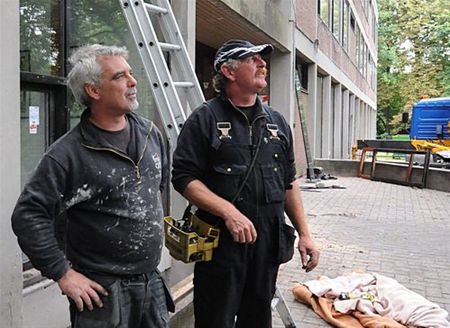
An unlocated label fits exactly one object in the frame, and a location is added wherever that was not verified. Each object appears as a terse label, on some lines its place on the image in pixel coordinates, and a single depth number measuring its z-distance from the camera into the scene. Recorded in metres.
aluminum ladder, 3.58
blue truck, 16.95
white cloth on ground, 4.09
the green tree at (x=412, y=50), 36.06
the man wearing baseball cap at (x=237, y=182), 2.70
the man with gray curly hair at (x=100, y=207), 1.99
